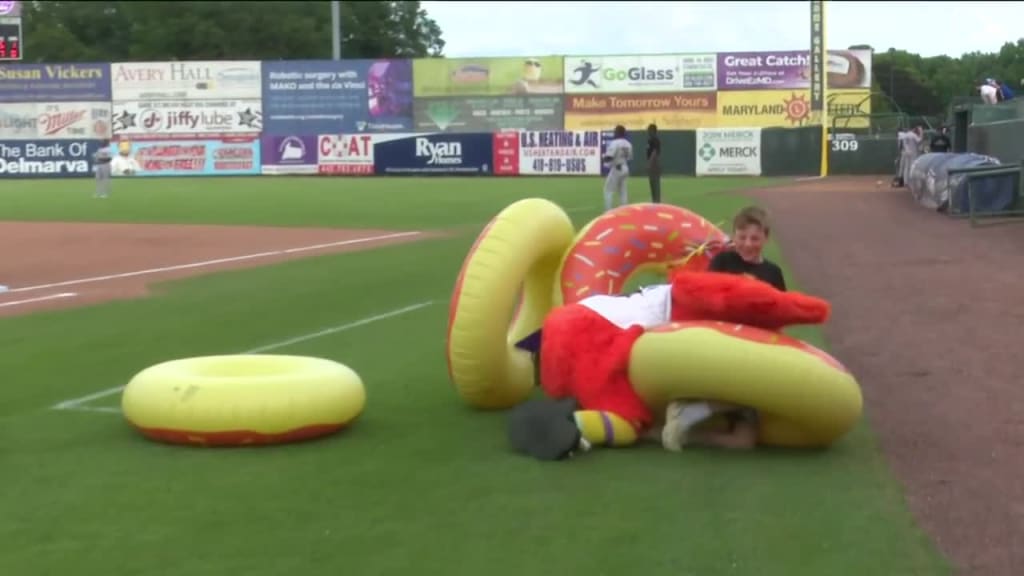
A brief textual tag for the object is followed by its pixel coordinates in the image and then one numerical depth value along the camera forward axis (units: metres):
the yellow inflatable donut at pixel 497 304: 7.31
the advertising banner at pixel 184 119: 56.62
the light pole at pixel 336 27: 56.56
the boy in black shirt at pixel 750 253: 6.95
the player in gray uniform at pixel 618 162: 24.55
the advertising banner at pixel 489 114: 55.69
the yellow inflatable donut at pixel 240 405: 6.66
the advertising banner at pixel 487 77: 55.94
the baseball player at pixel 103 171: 34.38
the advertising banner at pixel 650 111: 55.16
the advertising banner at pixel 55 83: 57.38
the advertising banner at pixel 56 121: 56.56
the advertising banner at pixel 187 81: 57.19
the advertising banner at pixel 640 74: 55.22
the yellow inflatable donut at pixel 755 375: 6.24
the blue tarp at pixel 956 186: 22.86
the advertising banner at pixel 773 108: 54.22
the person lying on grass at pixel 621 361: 6.47
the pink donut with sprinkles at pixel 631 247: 7.98
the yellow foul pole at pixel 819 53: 48.31
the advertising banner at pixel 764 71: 54.41
